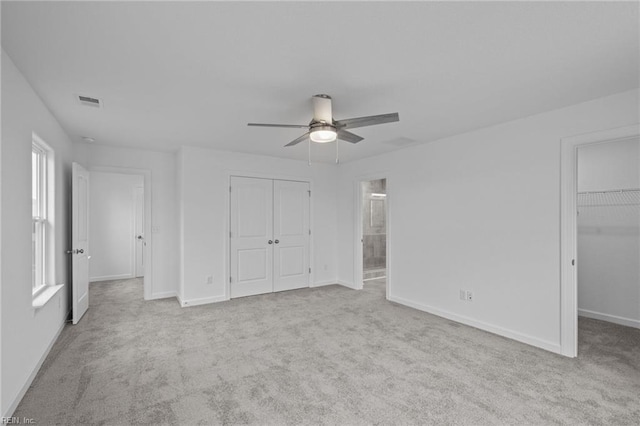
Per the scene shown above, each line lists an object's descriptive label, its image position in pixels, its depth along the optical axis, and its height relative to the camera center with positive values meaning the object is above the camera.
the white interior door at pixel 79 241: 3.93 -0.36
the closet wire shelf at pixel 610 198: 3.88 +0.17
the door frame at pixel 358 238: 5.76 -0.47
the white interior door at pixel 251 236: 5.18 -0.39
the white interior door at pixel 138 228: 6.78 -0.32
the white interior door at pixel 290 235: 5.61 -0.40
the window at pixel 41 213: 3.15 +0.00
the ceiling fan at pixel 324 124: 2.63 +0.73
